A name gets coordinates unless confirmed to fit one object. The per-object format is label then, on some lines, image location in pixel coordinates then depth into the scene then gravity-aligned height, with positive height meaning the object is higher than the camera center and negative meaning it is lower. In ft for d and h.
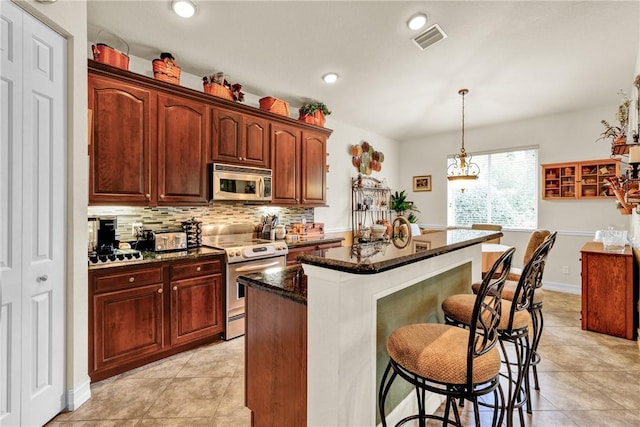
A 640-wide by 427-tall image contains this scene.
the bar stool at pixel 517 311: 4.90 -1.87
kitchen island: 4.13 -1.84
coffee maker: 8.12 -0.61
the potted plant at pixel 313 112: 13.73 +4.68
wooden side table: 9.82 -2.73
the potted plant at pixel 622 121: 8.93 +2.95
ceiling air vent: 9.70 +5.92
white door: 5.36 -0.11
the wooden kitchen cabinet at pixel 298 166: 12.32 +2.08
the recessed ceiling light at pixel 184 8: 7.94 +5.57
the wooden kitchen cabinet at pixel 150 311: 7.28 -2.68
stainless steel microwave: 10.14 +1.10
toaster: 9.05 -0.84
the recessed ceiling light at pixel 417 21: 9.16 +6.03
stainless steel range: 9.68 -1.57
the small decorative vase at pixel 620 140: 8.84 +2.19
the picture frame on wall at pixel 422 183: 19.92 +2.03
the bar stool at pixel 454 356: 3.71 -1.92
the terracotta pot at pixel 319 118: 13.96 +4.49
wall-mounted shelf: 13.92 +1.66
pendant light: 11.97 +1.37
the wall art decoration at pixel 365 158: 17.47 +3.35
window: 16.31 +1.09
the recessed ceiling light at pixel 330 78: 12.13 +5.58
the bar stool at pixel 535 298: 6.17 -1.99
